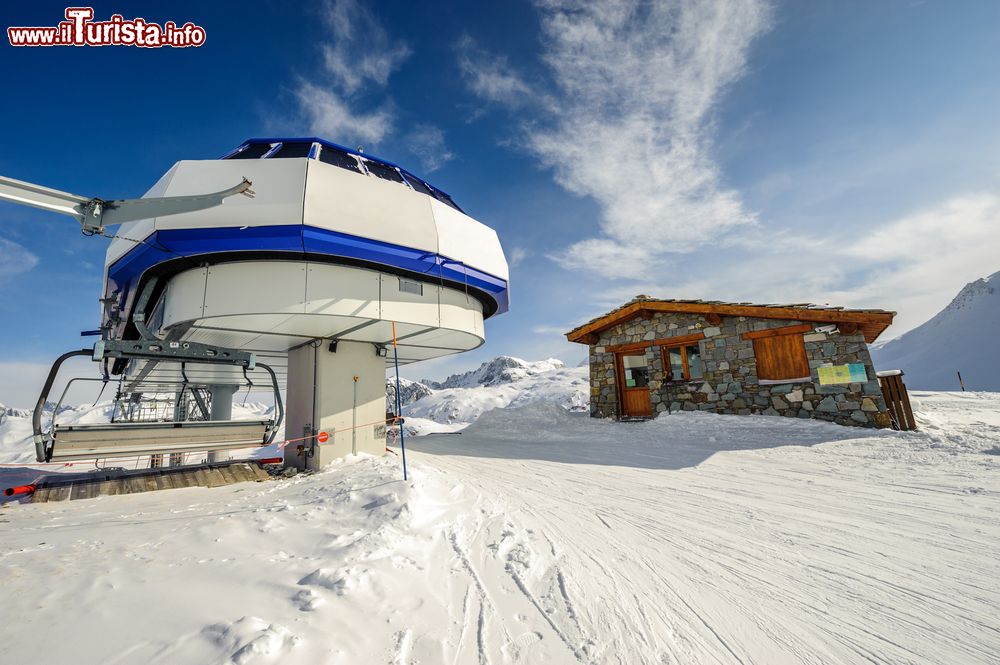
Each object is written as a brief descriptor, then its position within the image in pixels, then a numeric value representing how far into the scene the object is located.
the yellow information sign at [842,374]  9.04
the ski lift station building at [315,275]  5.72
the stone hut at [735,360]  9.20
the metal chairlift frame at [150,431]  4.80
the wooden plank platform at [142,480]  5.42
